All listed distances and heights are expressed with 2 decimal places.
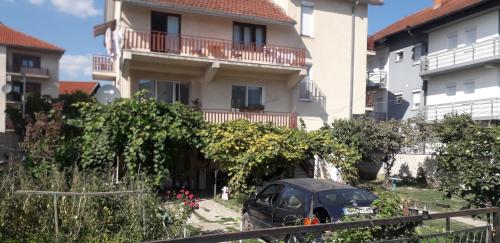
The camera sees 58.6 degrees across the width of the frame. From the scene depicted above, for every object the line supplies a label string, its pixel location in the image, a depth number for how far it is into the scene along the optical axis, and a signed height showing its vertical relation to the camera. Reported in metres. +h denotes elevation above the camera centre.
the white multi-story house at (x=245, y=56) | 20.17 +2.79
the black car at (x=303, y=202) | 8.17 -1.67
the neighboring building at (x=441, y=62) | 25.06 +3.73
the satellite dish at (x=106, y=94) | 15.95 +0.60
